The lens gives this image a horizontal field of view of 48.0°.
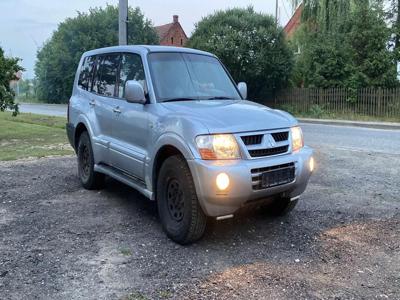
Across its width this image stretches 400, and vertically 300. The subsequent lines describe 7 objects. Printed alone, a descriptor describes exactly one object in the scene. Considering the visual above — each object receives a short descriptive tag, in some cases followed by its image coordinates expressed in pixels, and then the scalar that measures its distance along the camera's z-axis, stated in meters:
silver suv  4.11
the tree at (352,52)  22.58
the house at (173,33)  53.19
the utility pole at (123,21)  10.84
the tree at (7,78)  13.03
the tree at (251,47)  25.39
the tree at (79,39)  43.00
